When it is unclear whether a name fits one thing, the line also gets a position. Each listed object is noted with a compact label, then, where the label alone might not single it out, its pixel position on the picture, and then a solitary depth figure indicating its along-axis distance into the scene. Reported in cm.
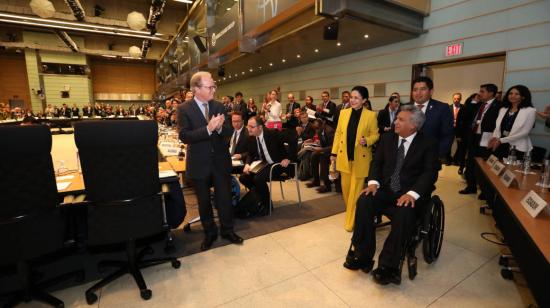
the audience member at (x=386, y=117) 390
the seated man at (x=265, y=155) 339
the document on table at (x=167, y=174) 247
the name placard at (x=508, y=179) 203
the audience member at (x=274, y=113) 631
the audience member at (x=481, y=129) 380
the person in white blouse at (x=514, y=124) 321
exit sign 547
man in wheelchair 200
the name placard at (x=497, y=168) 241
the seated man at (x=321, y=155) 438
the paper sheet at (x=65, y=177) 243
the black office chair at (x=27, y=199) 147
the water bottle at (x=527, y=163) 235
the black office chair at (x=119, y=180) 165
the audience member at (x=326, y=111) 503
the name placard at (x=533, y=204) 147
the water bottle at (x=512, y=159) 275
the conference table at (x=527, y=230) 123
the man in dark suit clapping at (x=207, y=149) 238
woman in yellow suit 278
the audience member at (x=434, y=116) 257
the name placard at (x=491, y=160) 280
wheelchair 202
